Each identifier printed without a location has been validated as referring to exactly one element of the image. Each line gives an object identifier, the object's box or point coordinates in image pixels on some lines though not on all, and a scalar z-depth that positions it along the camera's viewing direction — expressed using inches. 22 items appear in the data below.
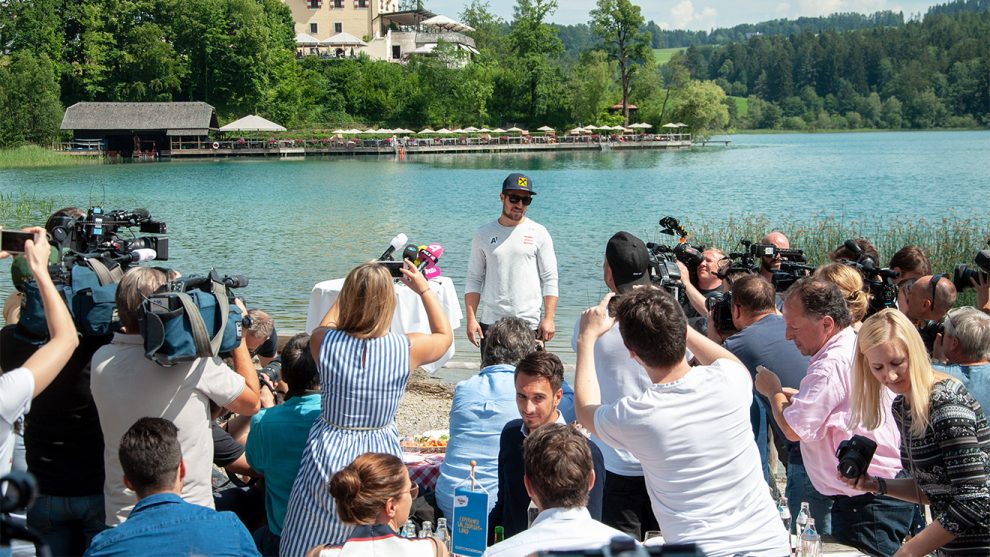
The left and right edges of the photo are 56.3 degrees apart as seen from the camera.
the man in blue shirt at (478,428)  149.3
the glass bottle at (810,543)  125.0
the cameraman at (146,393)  130.4
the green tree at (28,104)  2331.4
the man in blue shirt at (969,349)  148.2
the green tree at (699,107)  3230.8
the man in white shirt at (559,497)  98.8
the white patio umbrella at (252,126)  2640.3
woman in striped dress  129.5
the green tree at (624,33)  3356.3
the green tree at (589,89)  3169.3
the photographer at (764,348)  148.6
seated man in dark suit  132.6
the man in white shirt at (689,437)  105.0
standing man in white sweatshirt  236.1
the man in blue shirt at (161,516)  102.0
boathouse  2522.1
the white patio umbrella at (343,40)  3412.9
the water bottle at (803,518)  132.3
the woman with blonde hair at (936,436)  112.0
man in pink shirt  133.7
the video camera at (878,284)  193.3
